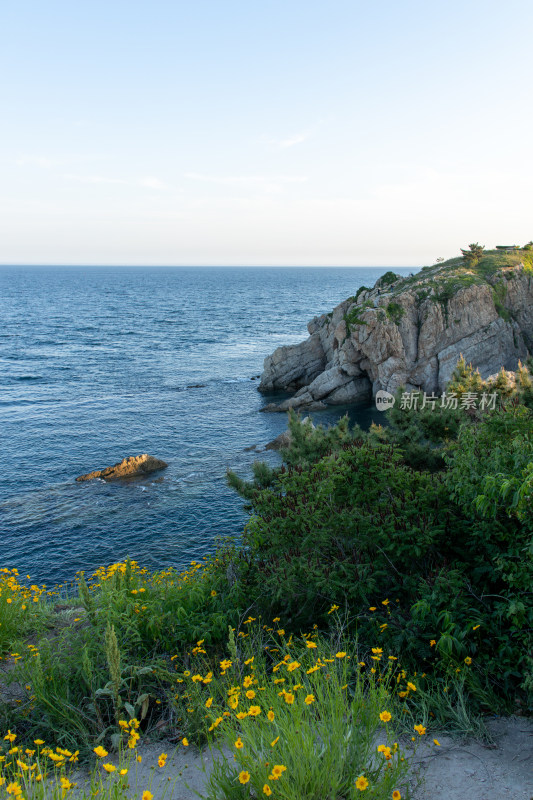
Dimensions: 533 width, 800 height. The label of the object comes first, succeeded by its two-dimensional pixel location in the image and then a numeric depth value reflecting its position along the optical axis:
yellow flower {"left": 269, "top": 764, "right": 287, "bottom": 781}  4.04
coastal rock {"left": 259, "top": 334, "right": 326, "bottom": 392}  54.84
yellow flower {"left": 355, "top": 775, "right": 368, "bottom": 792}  4.14
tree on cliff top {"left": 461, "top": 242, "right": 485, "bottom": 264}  56.97
